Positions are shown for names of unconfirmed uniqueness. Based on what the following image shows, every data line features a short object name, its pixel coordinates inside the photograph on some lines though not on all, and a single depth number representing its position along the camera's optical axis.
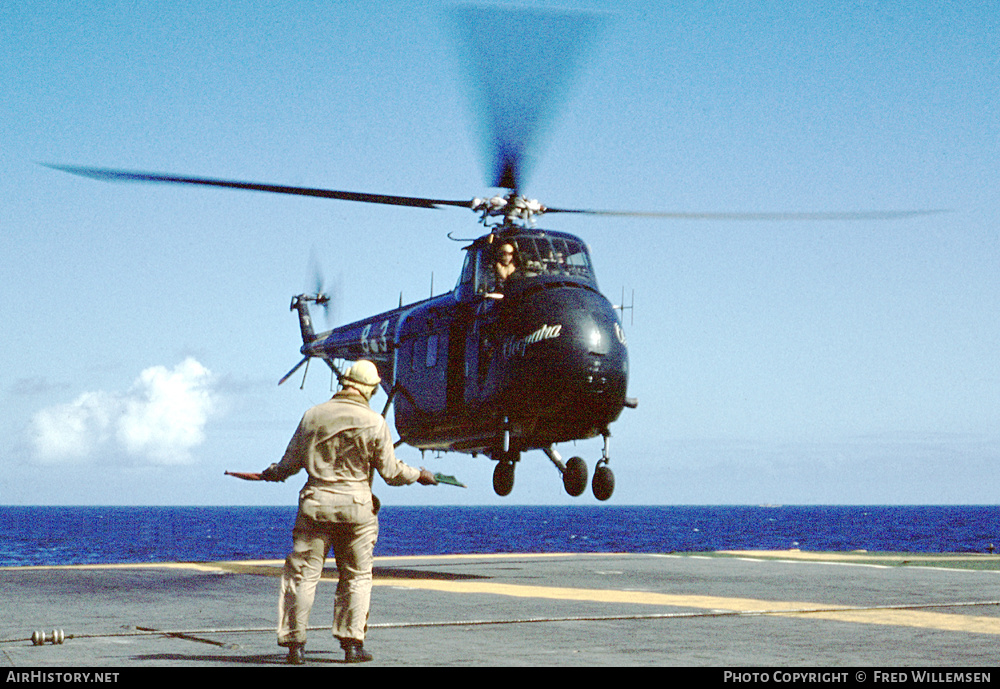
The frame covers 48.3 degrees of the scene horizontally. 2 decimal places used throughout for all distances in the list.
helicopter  17.89
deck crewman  8.30
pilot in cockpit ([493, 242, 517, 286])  19.11
